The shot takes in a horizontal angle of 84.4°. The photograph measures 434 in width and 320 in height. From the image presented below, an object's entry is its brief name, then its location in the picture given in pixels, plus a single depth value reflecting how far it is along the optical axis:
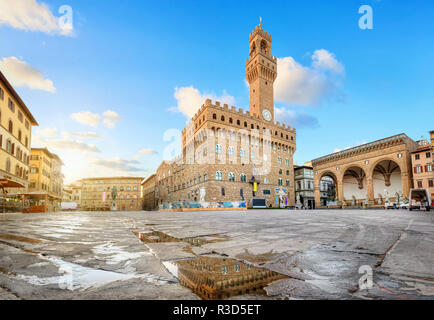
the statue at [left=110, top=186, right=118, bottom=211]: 55.16
